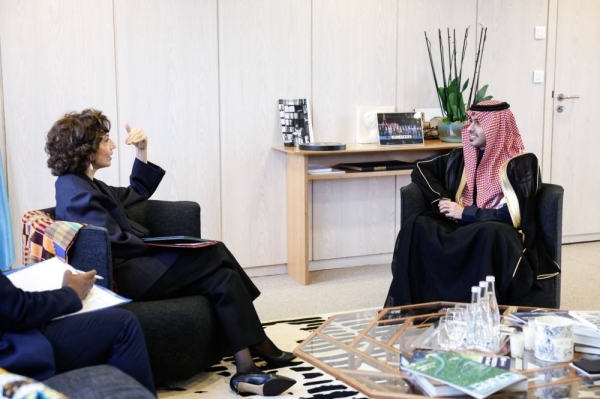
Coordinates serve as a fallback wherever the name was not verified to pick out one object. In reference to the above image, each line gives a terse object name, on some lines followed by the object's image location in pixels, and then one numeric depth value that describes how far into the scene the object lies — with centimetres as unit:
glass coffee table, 222
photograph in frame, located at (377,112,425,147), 522
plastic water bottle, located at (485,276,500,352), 254
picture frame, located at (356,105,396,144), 536
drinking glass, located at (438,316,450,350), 255
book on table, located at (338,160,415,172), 516
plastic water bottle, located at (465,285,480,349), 255
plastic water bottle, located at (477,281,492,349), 254
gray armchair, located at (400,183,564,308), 387
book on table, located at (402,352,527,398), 209
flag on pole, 416
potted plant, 535
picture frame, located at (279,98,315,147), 511
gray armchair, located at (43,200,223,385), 308
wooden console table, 495
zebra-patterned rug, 323
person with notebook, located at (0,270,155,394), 238
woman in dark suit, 327
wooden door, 597
